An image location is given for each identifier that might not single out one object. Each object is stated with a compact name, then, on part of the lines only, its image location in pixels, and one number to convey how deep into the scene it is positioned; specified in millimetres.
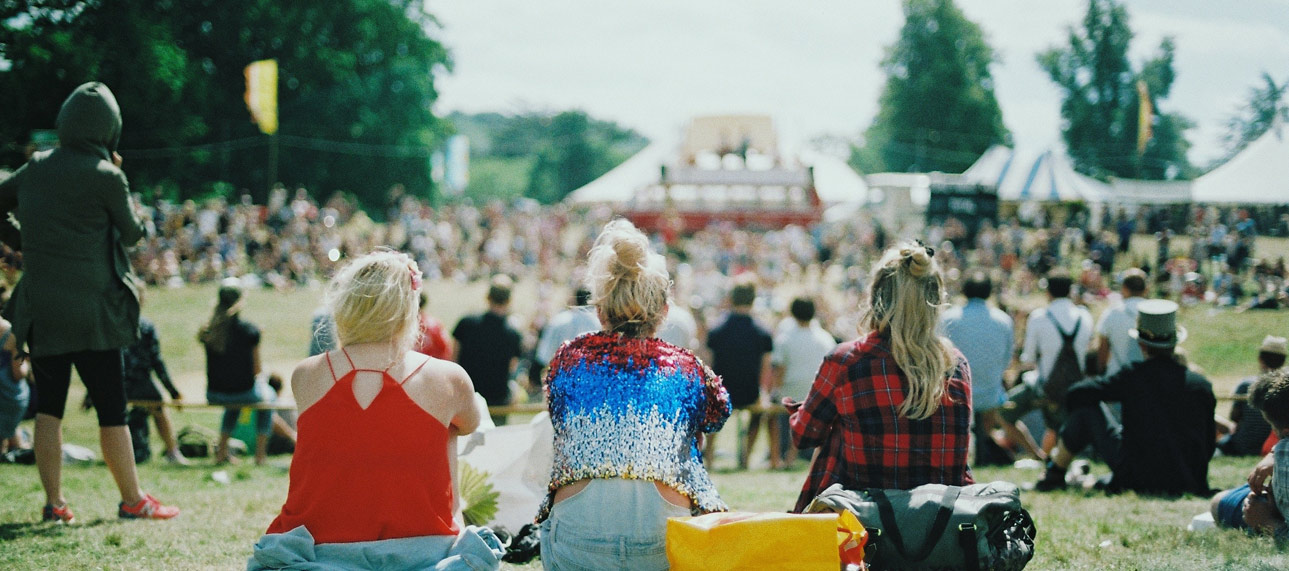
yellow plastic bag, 2668
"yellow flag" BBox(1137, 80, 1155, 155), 23609
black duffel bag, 3053
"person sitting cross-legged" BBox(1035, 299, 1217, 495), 5098
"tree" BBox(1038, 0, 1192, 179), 37500
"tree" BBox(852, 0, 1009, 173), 48719
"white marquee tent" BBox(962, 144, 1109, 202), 28438
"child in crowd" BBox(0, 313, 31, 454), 6332
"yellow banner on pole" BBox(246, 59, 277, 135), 24719
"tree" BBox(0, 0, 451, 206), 15625
